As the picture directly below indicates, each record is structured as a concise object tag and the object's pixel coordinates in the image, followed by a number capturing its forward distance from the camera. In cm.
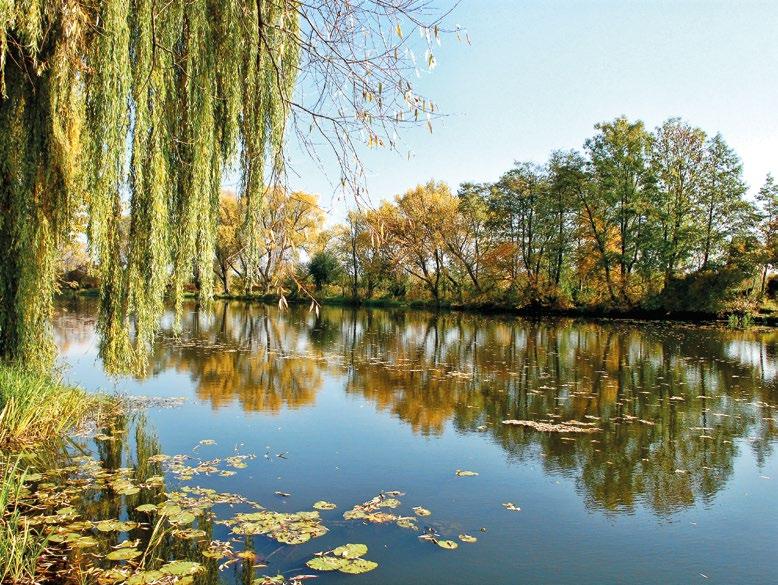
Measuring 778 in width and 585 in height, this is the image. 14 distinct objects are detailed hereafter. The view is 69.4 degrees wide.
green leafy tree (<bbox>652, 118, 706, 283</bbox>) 2816
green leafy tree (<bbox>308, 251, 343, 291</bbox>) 4131
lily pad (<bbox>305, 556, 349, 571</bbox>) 342
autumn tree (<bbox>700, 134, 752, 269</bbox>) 2706
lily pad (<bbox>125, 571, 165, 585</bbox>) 305
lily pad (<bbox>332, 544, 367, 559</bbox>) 357
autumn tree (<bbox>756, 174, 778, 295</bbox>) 2481
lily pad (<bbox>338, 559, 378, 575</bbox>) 342
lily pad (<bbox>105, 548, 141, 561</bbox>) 331
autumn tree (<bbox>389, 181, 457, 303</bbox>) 3428
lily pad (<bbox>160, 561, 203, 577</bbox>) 318
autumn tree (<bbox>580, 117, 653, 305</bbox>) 2931
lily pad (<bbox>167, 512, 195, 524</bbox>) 391
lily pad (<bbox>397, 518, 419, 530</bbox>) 414
